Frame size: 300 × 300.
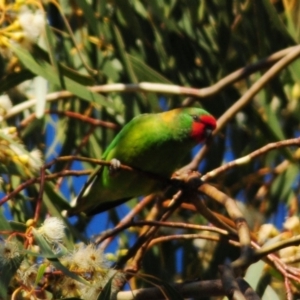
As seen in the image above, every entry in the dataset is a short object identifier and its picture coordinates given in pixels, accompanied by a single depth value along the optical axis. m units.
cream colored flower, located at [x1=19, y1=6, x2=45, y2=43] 5.04
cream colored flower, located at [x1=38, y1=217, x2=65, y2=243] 3.96
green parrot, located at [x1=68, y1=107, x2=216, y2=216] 6.09
